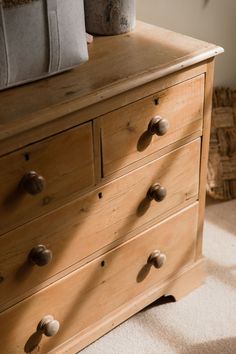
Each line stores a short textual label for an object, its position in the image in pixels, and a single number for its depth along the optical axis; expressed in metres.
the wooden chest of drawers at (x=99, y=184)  1.30
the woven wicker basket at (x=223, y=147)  2.38
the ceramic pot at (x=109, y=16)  1.59
